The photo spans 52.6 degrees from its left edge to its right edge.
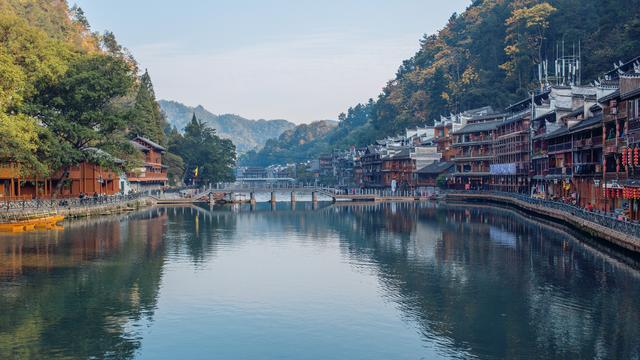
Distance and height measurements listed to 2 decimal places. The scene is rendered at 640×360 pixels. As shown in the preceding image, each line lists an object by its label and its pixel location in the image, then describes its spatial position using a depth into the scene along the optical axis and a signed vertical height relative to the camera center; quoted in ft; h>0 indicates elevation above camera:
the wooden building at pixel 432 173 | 511.40 +5.10
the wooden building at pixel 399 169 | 544.05 +8.99
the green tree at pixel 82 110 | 286.46 +34.81
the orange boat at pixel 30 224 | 240.73 -14.58
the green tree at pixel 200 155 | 556.55 +24.55
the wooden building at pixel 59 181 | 299.38 +1.32
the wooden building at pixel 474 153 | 466.70 +18.45
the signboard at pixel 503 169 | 412.36 +6.01
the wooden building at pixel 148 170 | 422.00 +9.91
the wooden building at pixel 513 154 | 398.62 +15.55
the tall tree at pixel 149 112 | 473.55 +55.56
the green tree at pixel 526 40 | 488.85 +107.12
